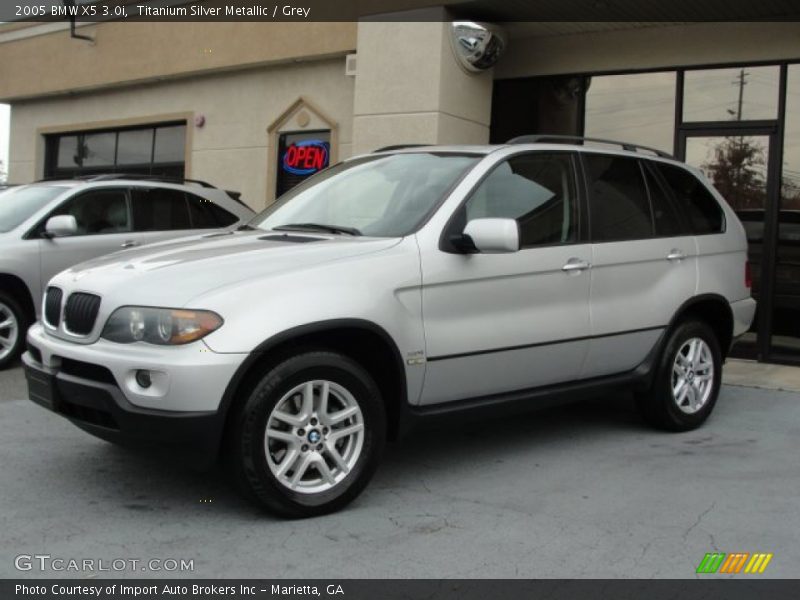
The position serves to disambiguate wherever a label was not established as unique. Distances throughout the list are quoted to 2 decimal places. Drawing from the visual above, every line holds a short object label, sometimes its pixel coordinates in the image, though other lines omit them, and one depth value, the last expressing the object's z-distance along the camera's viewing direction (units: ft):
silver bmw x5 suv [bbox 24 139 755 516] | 12.37
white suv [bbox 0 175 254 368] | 24.56
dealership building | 28.86
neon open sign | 38.04
